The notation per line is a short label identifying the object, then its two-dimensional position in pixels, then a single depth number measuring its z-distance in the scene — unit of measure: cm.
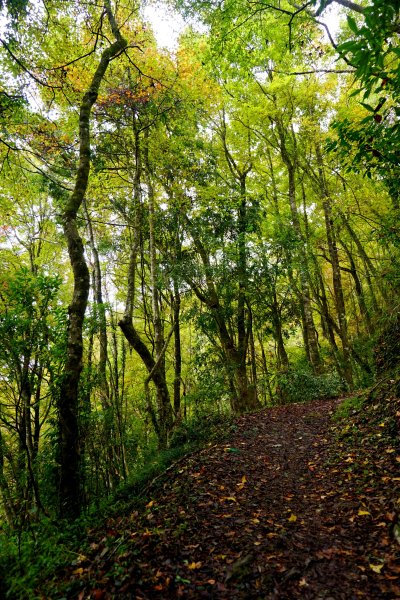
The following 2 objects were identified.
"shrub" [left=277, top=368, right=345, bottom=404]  1123
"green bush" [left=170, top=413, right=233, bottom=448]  729
